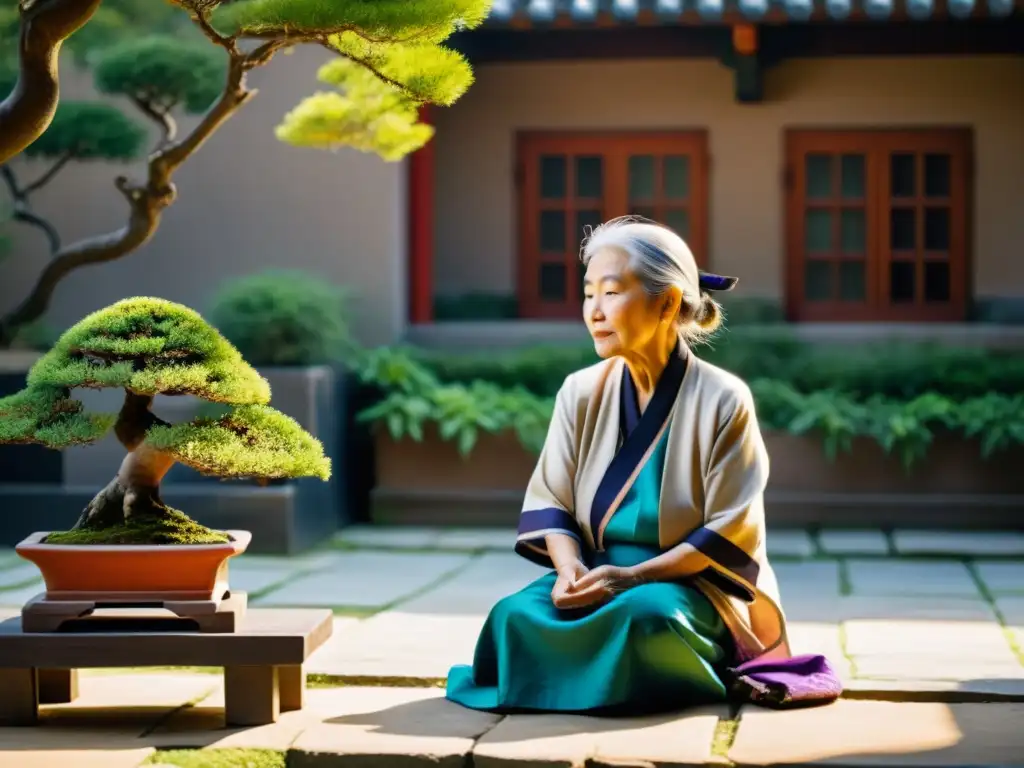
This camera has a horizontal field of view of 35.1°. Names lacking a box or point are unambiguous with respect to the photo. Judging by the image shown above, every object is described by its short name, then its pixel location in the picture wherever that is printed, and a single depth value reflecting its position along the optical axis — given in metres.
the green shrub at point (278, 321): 9.09
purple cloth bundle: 4.63
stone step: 4.14
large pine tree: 4.70
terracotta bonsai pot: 4.52
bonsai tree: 4.54
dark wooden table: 4.48
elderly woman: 4.59
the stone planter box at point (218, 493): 8.65
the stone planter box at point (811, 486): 9.50
